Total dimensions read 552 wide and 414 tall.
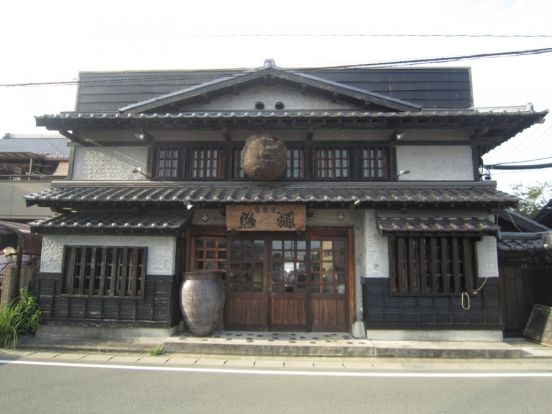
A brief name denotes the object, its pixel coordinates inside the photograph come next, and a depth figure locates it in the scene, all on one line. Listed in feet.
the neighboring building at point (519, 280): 31.56
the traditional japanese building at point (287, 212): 28.76
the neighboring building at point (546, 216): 42.11
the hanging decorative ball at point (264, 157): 30.71
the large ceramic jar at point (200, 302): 27.86
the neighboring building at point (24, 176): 56.85
